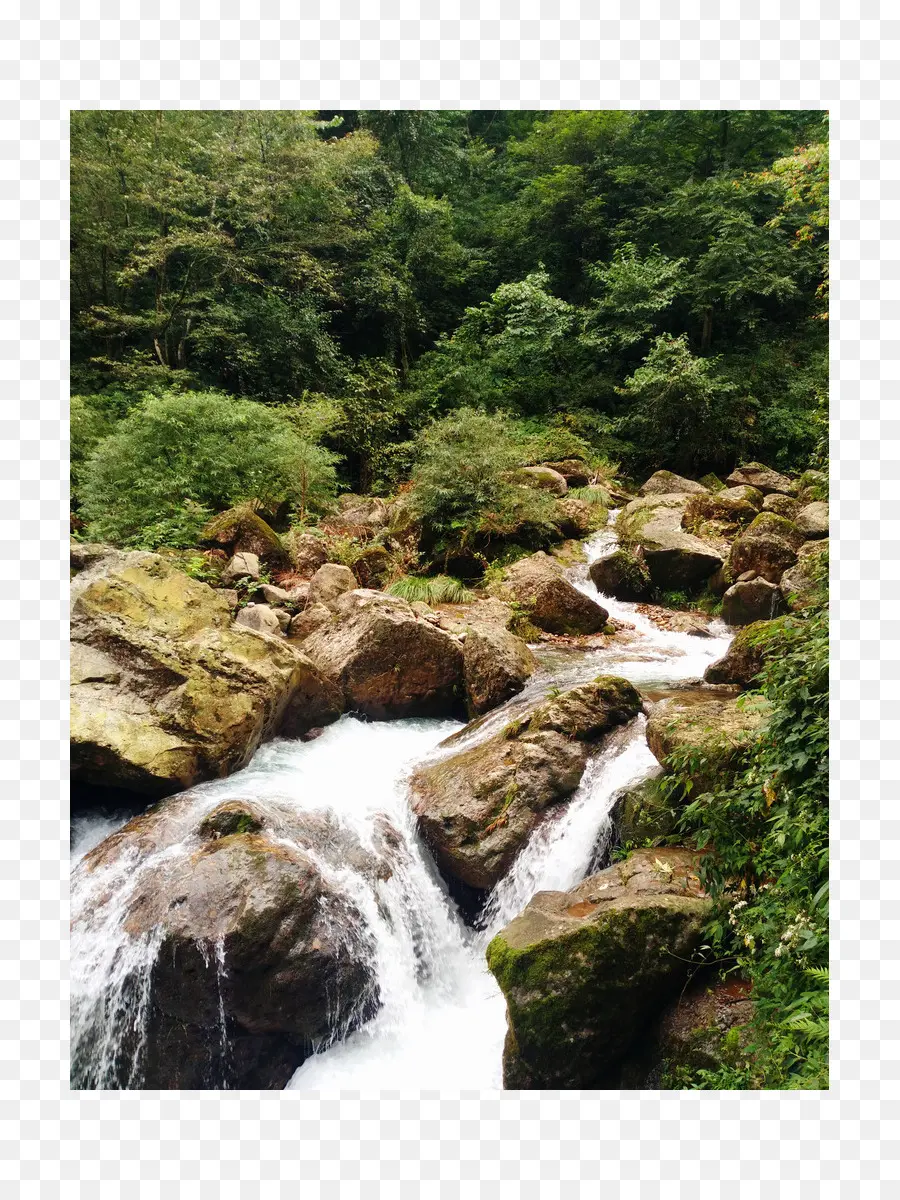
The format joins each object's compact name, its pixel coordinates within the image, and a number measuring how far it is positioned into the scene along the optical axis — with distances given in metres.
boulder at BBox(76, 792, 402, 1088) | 3.80
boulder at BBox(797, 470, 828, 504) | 11.80
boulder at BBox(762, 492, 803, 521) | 11.62
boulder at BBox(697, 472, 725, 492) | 15.08
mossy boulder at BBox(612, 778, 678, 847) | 4.48
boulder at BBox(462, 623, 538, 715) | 6.88
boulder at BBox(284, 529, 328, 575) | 10.51
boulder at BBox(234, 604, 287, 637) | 7.88
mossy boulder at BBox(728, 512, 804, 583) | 9.39
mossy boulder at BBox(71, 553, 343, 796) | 5.03
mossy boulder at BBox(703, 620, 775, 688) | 6.32
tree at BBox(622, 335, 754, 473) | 15.09
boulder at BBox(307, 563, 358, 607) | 9.09
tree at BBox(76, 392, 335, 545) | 10.19
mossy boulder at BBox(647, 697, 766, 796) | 4.03
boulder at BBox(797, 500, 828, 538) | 10.16
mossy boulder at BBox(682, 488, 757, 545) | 11.80
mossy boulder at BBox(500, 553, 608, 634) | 9.20
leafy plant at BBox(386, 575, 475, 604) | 9.80
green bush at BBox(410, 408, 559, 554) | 11.08
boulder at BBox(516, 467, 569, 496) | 13.09
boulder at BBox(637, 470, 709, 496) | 14.45
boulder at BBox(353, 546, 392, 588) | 10.52
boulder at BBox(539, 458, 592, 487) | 14.79
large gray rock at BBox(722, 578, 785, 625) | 8.75
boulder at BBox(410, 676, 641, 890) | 4.89
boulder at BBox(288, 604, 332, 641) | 7.98
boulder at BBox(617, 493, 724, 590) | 10.30
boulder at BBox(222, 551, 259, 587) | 9.49
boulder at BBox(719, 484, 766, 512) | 12.59
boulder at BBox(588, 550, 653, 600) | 10.54
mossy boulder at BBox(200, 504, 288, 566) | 10.34
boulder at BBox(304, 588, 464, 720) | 6.89
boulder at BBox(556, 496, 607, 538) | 12.53
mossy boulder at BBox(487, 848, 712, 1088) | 3.37
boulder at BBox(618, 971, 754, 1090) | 3.08
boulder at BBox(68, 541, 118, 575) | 7.60
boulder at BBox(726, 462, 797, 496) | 14.02
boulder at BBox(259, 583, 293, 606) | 9.05
